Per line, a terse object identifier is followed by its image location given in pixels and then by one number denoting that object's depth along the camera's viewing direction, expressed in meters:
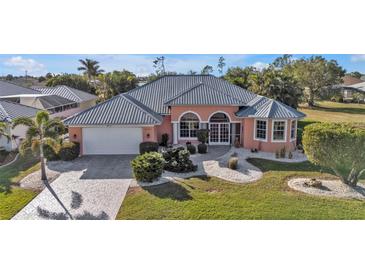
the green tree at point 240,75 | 38.44
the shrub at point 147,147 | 19.91
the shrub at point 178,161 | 17.05
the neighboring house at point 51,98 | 31.66
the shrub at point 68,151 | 19.60
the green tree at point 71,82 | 52.59
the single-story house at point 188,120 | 20.91
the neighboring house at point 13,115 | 22.12
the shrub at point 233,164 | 17.42
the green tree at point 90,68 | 56.50
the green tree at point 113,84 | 47.66
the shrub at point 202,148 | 21.23
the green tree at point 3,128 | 19.72
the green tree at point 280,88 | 29.77
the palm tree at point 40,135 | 15.03
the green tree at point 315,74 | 54.03
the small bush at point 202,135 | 22.62
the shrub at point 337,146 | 13.63
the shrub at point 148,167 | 15.21
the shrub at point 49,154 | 19.83
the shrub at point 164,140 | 23.83
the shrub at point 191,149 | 21.20
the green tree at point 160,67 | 52.76
